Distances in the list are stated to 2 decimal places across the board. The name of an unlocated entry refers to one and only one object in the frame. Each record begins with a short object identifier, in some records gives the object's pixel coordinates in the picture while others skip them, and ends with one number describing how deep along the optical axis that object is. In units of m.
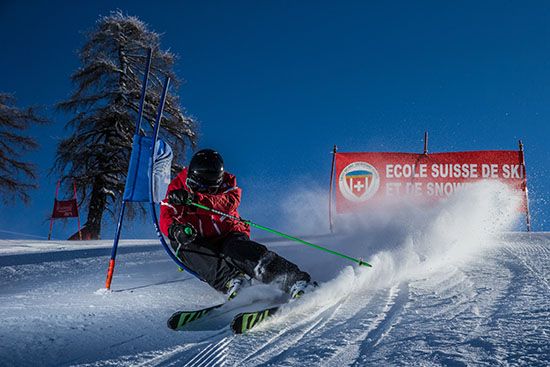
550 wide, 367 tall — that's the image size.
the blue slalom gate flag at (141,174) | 3.88
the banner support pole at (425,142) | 11.12
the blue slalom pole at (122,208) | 3.54
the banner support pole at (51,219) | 13.43
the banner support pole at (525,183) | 10.07
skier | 3.01
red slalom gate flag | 13.79
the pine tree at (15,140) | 18.64
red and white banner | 10.77
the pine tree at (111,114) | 14.89
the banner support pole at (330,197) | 10.15
